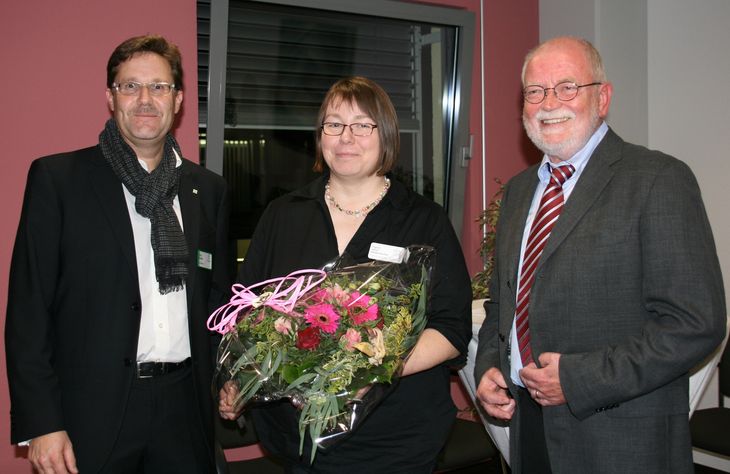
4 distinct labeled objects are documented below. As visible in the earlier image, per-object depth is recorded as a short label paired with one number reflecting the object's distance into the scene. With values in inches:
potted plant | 177.8
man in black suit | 89.1
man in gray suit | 74.5
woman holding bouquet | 85.1
